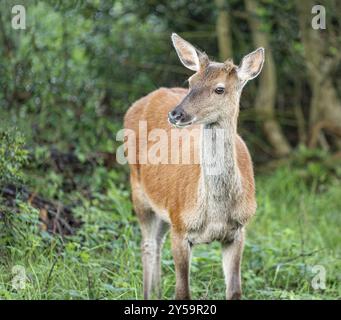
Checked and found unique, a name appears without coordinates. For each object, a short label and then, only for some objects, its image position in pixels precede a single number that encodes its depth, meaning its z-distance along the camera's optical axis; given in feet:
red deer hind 16.97
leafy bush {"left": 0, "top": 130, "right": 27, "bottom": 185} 19.72
